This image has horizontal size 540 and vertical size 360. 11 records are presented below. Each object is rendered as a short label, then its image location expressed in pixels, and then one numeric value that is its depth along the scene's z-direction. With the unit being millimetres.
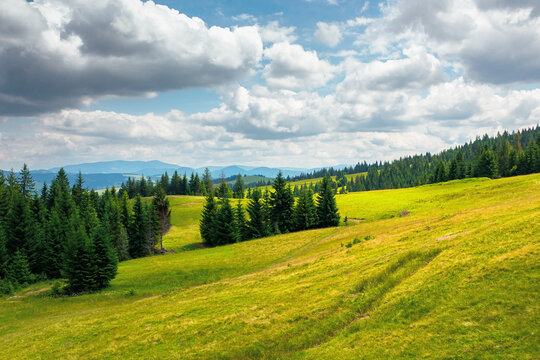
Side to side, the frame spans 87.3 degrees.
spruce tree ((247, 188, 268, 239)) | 70750
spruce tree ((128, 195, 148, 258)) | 74069
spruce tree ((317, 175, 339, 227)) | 68250
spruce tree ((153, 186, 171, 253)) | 76438
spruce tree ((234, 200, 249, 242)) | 70381
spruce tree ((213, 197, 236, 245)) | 69188
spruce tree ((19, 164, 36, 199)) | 93750
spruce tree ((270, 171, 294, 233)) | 70438
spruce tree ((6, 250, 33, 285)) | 50006
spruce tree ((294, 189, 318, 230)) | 69062
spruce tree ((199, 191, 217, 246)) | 71881
